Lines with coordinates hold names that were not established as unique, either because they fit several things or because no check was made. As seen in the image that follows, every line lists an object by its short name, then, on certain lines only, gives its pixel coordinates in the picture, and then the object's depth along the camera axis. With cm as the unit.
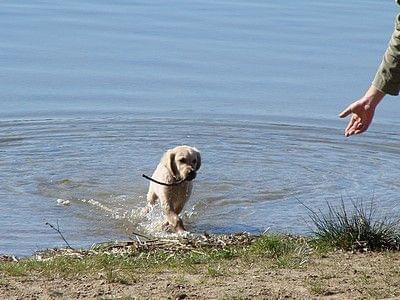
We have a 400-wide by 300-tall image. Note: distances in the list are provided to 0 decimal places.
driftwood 1641
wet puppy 2188
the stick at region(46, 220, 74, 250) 1871
